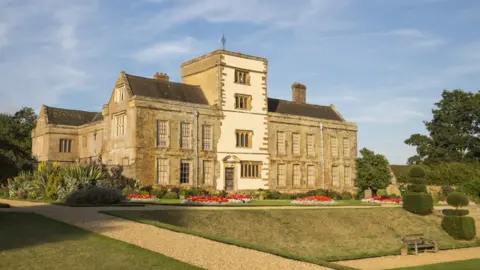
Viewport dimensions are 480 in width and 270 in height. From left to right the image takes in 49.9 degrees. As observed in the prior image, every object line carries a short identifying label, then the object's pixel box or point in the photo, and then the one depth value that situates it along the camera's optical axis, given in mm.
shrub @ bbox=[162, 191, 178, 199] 35375
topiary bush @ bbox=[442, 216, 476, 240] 26609
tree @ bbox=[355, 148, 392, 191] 47438
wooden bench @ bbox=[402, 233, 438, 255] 22703
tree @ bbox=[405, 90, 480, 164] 61219
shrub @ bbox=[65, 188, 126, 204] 24438
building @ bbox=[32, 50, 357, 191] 38062
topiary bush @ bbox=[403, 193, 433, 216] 29031
